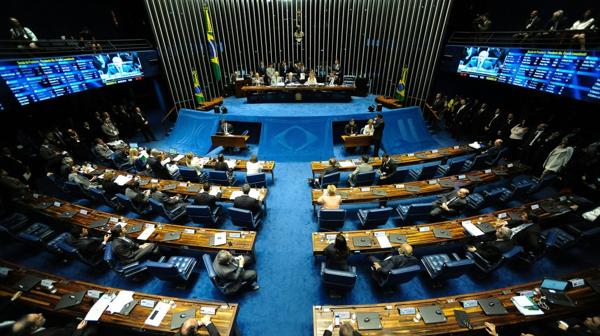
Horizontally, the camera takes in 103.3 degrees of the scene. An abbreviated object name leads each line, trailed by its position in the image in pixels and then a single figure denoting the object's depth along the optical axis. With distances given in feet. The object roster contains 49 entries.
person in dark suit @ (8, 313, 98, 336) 10.61
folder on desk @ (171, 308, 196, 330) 11.37
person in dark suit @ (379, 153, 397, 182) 23.39
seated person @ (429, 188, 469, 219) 18.79
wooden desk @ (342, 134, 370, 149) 31.44
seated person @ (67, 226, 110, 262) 15.94
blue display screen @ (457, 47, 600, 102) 21.02
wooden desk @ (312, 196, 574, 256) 15.62
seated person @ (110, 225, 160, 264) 14.97
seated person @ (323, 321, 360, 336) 9.88
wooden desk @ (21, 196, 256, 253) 15.92
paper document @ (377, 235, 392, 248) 15.61
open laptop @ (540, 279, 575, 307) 11.71
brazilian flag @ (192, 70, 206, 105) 42.29
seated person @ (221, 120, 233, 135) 32.73
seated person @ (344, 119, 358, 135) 32.18
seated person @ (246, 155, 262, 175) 24.02
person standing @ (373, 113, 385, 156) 29.35
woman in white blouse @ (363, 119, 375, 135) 31.63
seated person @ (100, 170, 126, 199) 21.22
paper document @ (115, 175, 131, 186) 22.20
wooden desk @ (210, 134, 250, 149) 32.35
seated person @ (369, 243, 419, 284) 13.60
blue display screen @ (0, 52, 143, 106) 23.87
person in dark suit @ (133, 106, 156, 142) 34.76
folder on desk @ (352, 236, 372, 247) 15.68
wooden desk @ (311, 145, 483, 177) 25.65
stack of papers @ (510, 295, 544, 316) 11.62
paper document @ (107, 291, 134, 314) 12.11
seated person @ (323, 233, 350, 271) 13.66
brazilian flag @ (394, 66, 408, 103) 41.27
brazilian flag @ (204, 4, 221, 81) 38.97
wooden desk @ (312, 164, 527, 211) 20.59
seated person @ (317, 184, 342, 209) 18.16
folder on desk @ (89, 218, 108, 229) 17.88
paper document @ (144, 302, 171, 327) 11.60
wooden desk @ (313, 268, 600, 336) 11.20
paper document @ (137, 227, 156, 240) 16.55
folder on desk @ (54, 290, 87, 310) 12.33
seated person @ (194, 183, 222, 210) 19.33
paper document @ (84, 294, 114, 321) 11.81
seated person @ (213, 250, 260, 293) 13.55
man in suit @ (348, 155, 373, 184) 23.29
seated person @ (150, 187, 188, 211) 19.67
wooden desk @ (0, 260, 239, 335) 11.51
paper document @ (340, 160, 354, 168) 25.68
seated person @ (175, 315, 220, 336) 10.07
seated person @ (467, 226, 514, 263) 14.64
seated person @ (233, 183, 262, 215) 18.56
